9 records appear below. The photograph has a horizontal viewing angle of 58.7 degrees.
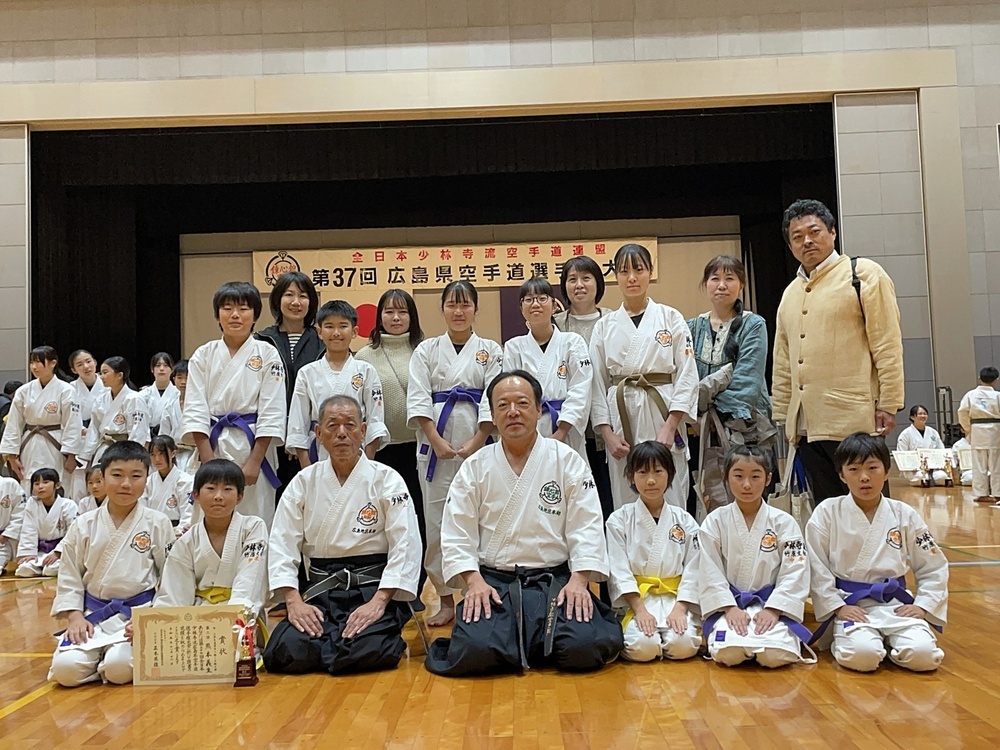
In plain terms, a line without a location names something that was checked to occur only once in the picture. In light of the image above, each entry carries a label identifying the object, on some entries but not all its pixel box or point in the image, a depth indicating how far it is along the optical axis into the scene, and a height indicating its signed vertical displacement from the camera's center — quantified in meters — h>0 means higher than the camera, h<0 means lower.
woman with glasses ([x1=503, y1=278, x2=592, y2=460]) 4.06 +0.18
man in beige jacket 3.65 +0.20
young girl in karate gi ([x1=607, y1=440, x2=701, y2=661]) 3.38 -0.63
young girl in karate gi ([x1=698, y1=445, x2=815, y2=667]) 3.22 -0.67
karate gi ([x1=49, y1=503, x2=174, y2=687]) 3.44 -0.56
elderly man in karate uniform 3.38 -0.53
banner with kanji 11.87 +1.92
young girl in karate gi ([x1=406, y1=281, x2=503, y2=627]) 4.23 +0.04
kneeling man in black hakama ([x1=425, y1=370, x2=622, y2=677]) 3.28 -0.51
